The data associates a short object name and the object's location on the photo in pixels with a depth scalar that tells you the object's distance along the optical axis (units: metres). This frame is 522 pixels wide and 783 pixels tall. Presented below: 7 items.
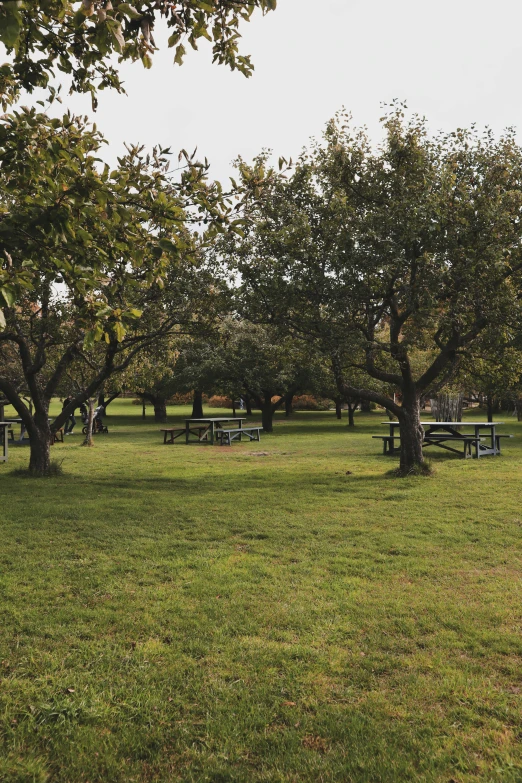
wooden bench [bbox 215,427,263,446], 23.33
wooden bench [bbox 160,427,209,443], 24.45
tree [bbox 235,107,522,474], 11.08
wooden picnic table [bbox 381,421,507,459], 16.66
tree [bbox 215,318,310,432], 27.52
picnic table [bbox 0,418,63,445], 23.64
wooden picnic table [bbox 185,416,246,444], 24.20
